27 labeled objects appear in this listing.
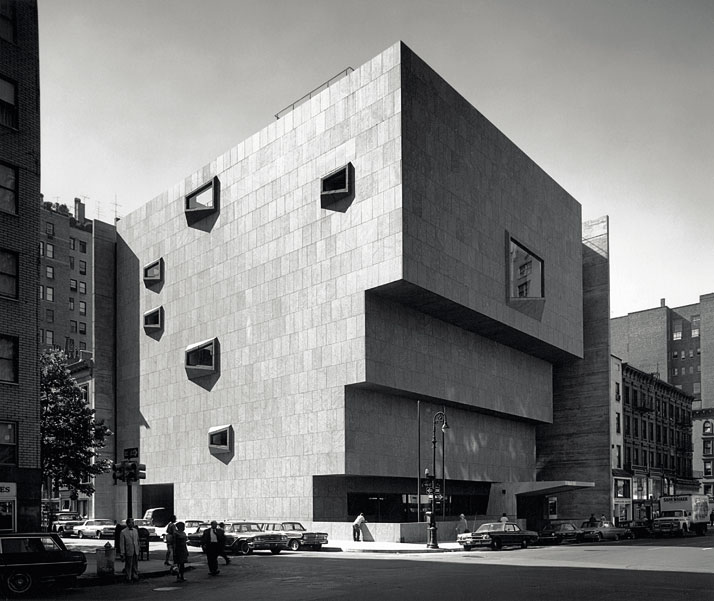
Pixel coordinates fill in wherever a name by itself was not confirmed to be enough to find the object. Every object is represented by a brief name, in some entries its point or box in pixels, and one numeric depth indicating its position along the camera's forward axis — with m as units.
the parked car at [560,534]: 51.66
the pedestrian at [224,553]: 29.90
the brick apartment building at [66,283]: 110.69
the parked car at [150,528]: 52.76
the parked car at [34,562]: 23.22
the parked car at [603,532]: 55.66
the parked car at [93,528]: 57.09
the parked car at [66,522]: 59.74
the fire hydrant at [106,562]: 27.67
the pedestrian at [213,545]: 28.53
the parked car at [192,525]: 46.53
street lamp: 44.00
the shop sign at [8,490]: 31.86
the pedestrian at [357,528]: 49.12
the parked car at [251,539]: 39.75
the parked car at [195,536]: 43.67
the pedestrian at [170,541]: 28.92
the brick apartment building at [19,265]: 32.62
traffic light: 30.42
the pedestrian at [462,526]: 53.39
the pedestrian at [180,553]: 27.06
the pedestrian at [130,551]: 26.97
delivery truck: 62.72
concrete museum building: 55.19
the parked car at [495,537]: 44.50
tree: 51.59
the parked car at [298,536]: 42.06
